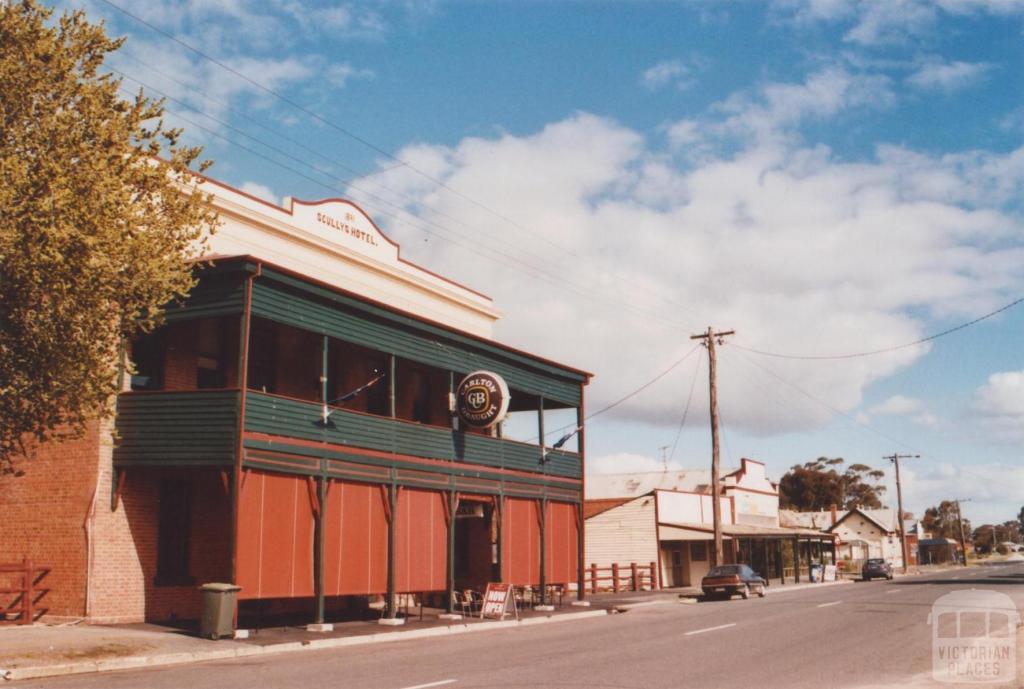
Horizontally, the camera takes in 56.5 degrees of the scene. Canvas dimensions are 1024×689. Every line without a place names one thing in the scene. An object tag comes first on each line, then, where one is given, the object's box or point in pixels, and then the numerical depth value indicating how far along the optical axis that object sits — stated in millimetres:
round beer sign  25656
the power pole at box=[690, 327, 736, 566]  39469
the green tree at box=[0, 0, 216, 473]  14219
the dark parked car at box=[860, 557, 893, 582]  59438
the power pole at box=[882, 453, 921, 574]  76562
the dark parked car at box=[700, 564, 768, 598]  36125
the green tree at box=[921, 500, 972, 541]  189875
